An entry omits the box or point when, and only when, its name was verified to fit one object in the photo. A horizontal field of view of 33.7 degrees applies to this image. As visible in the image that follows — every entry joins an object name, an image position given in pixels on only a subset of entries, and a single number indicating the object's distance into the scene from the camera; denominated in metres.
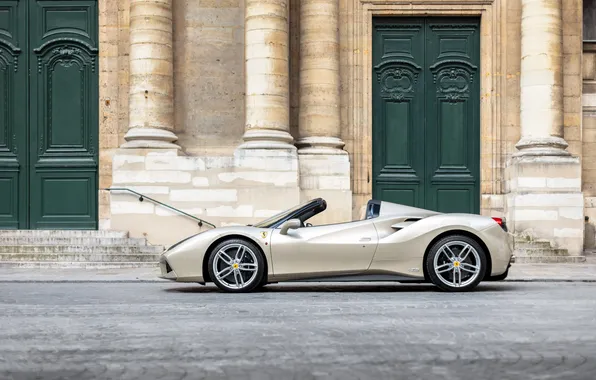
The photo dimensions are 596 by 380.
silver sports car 11.53
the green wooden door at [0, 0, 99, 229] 20.41
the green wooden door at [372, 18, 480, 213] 21.02
